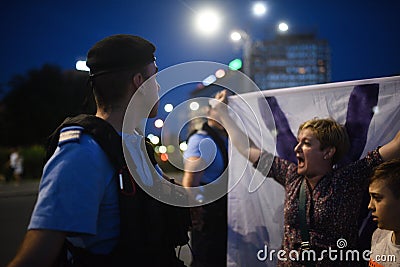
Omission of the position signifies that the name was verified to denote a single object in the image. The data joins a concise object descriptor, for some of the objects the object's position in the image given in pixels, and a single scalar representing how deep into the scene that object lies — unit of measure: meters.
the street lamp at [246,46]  13.89
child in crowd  2.39
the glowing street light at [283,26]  8.62
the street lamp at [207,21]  12.04
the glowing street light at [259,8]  11.56
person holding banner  2.60
